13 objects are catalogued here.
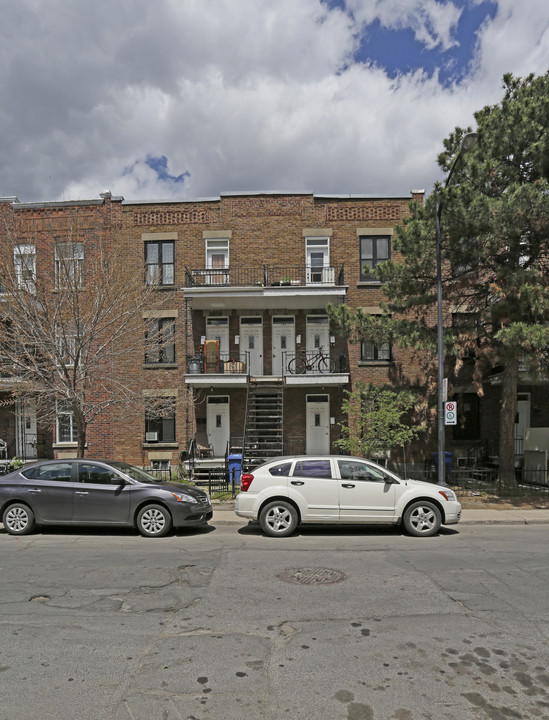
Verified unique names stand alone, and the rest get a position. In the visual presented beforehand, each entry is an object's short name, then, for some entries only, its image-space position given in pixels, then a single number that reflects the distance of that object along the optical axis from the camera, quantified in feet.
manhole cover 21.34
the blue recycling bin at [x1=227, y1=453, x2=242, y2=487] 51.65
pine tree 39.42
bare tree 42.01
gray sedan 30.76
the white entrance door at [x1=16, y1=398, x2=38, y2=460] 62.44
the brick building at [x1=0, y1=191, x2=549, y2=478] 60.29
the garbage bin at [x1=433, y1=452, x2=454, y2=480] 52.31
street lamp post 39.63
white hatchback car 30.50
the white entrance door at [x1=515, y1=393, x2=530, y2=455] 63.21
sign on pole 40.09
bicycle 58.95
